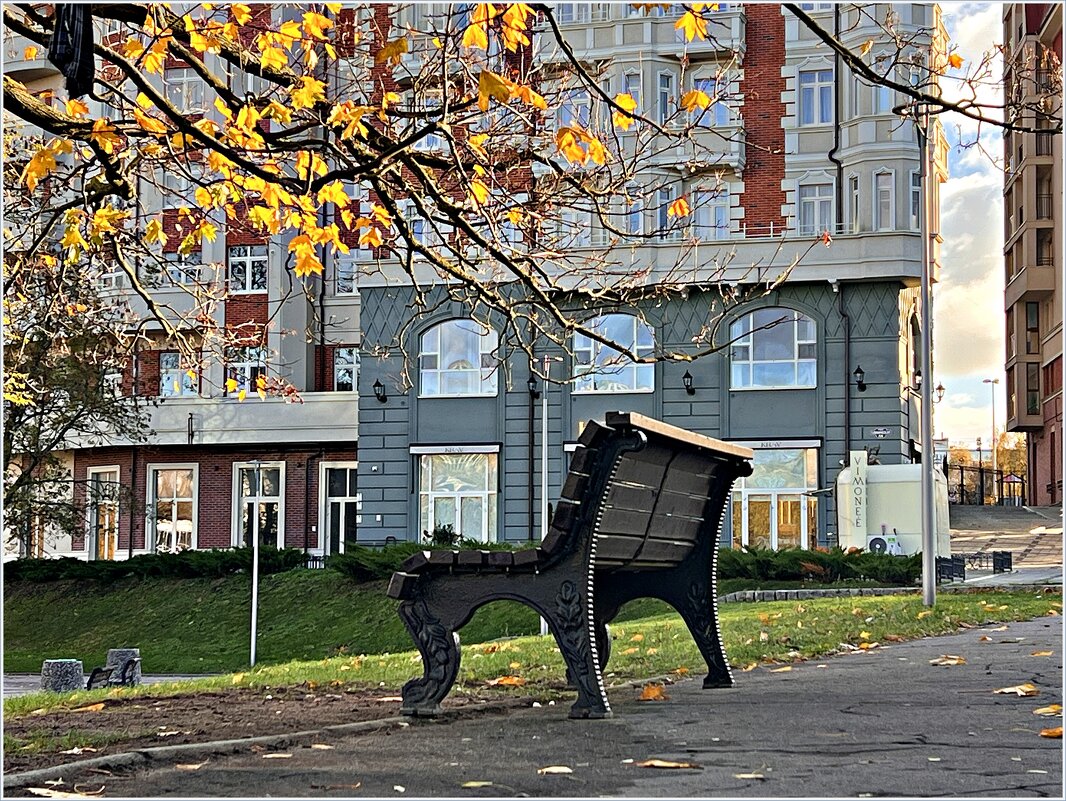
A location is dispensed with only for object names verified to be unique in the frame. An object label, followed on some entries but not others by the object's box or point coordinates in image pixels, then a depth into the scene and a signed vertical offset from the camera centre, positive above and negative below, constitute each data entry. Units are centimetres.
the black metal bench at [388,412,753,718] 620 -41
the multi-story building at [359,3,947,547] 3747 +331
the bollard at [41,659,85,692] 1518 -217
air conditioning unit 3269 -172
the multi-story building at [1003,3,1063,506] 6882 +880
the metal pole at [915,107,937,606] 1698 +113
